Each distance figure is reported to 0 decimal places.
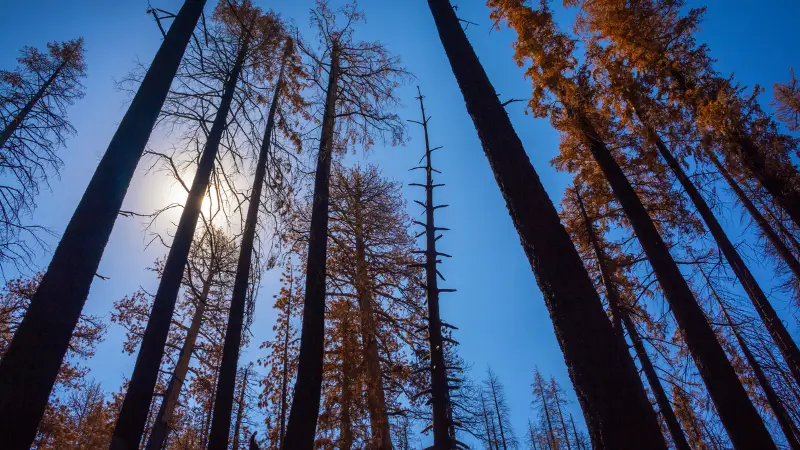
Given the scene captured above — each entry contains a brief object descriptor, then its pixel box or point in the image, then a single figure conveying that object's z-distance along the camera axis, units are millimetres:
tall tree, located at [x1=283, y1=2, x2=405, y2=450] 4613
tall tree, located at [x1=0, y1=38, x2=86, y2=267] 8480
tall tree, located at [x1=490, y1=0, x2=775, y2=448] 5816
